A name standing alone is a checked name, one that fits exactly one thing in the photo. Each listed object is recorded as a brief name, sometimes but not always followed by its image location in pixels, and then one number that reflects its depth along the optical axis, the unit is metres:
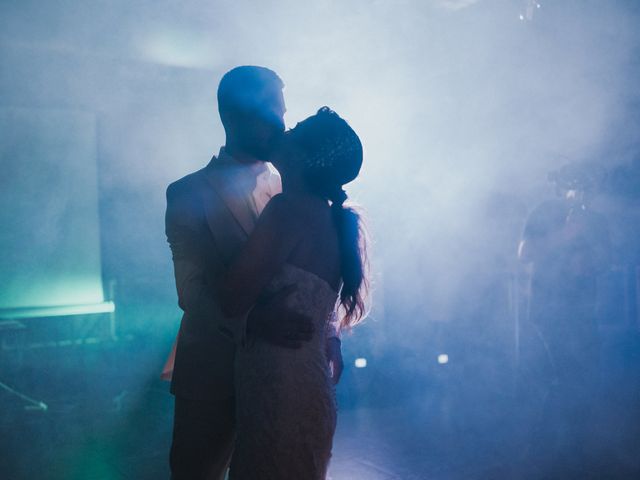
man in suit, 1.51
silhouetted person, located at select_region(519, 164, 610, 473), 3.86
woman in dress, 1.34
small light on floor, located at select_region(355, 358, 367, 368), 5.64
